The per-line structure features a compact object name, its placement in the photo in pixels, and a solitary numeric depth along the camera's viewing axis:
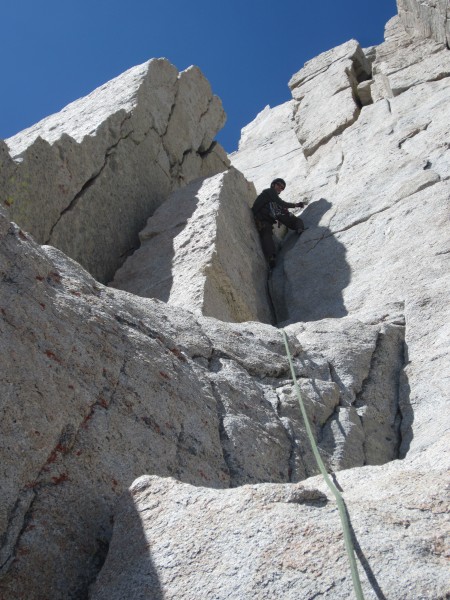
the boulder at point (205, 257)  7.54
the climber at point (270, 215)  10.01
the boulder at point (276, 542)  2.59
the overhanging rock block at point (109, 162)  7.84
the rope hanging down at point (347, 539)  2.48
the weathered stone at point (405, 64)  12.25
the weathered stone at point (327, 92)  13.02
